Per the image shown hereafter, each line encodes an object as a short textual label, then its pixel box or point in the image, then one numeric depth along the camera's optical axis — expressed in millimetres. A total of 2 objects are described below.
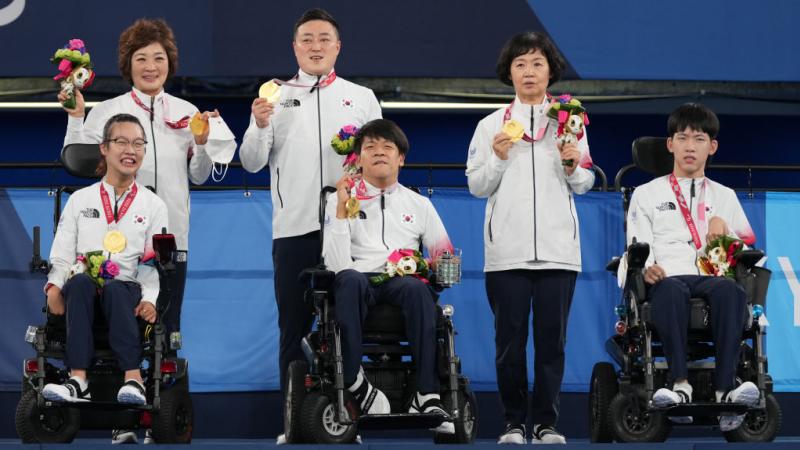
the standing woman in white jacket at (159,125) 12531
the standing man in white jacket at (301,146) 12289
